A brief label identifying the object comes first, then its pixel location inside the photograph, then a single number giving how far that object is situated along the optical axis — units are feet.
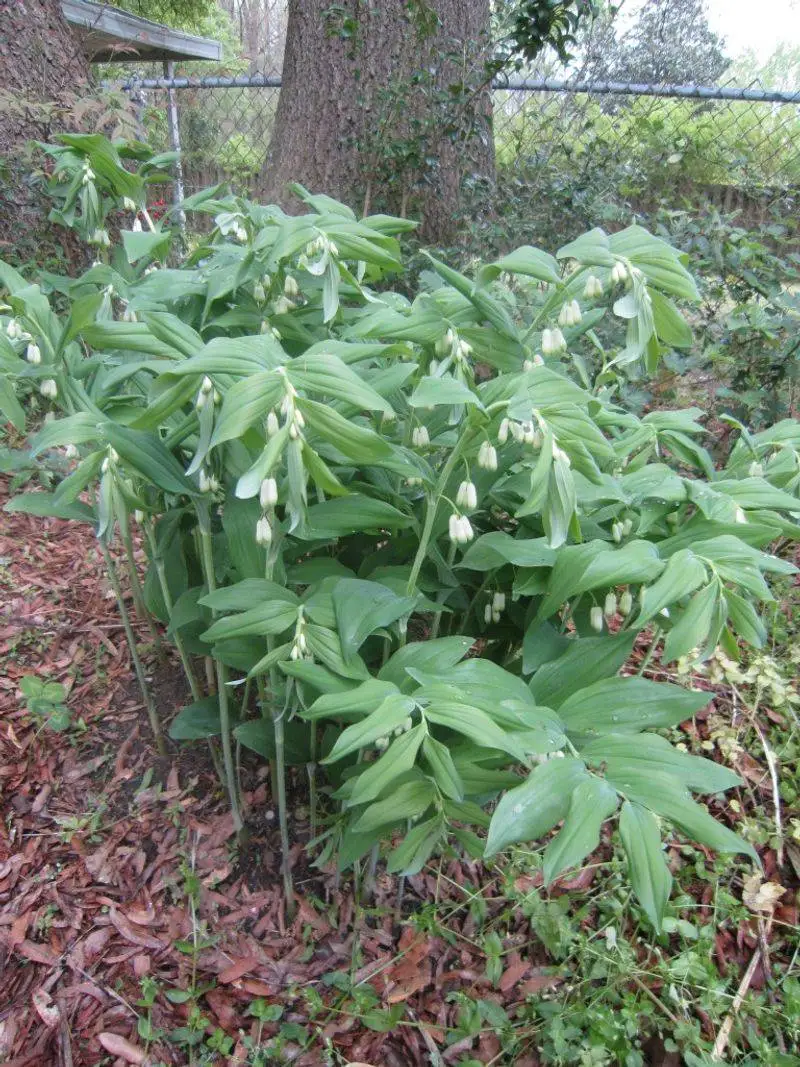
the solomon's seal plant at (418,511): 3.57
